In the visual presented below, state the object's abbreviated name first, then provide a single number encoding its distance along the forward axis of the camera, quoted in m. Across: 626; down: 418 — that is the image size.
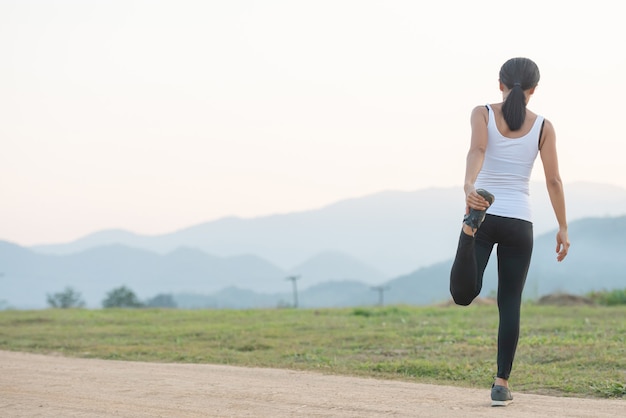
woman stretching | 6.25
